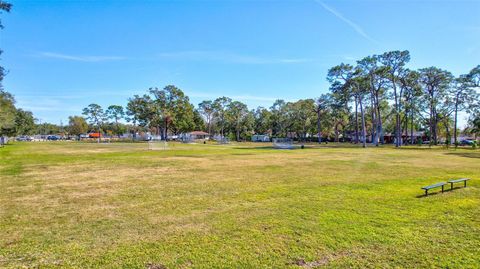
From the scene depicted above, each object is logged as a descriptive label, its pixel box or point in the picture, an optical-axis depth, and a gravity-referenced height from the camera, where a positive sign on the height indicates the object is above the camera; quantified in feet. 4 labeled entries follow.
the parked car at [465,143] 161.17 -3.25
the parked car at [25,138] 335.22 -3.93
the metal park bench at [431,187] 25.61 -4.47
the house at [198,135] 283.65 +0.76
